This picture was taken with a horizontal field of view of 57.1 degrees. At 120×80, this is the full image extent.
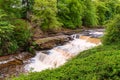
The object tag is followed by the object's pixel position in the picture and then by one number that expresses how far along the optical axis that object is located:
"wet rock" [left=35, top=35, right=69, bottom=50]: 12.38
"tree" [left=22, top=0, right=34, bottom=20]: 15.27
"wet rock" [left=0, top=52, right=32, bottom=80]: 9.23
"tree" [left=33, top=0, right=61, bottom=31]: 14.36
